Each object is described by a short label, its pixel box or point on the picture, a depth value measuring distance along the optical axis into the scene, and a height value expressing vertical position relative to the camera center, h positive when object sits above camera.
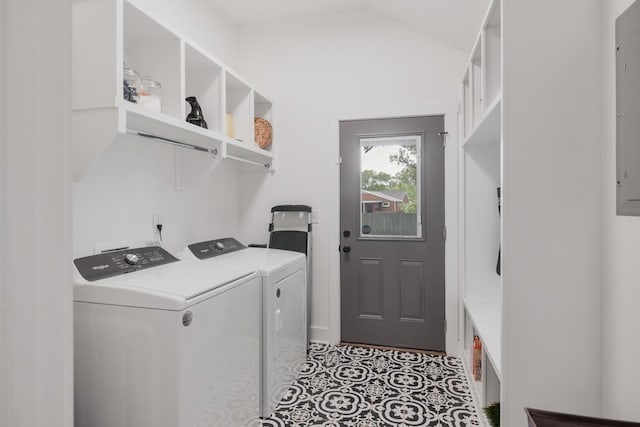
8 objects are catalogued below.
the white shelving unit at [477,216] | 2.29 -0.02
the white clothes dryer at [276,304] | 2.12 -0.59
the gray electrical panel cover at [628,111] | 0.84 +0.25
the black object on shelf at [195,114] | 2.25 +0.62
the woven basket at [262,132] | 3.14 +0.72
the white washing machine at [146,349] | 1.39 -0.55
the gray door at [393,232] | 3.04 -0.16
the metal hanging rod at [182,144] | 1.92 +0.42
